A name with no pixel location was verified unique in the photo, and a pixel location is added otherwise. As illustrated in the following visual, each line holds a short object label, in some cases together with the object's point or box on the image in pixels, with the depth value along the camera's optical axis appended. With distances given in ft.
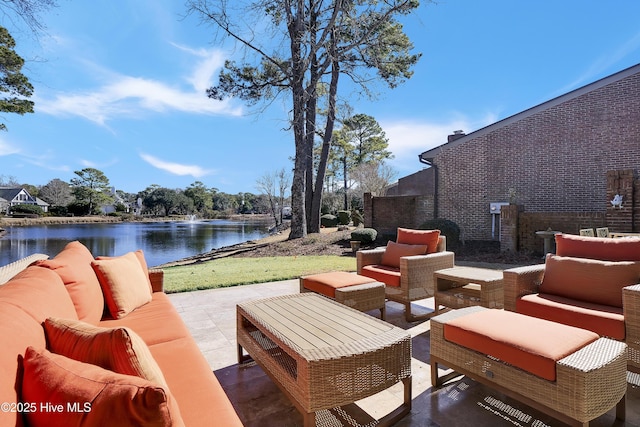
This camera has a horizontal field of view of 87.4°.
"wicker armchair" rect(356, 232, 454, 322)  11.78
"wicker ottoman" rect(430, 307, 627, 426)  4.99
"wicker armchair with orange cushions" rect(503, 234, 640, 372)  7.07
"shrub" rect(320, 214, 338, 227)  68.08
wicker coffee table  5.30
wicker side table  10.48
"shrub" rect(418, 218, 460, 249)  31.89
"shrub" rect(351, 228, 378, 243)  35.45
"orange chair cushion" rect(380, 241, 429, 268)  13.56
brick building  27.63
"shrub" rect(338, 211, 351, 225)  68.39
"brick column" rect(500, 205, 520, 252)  28.17
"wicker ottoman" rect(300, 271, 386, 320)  10.54
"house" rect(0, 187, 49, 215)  134.89
